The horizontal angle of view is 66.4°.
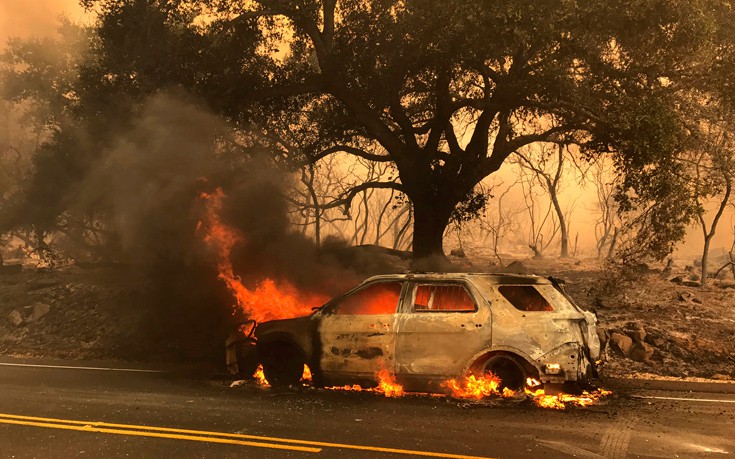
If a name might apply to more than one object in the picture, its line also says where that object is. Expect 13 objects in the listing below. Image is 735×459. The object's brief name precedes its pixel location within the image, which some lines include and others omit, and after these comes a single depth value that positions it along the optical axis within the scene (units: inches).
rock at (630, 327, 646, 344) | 474.9
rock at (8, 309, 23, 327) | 678.5
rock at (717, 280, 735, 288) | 869.3
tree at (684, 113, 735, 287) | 532.7
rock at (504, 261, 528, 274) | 802.0
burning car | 293.6
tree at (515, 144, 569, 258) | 1577.5
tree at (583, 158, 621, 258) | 2065.7
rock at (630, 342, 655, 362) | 454.0
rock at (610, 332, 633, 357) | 470.2
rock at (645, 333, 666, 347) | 475.8
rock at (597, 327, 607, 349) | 332.9
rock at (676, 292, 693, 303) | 685.9
